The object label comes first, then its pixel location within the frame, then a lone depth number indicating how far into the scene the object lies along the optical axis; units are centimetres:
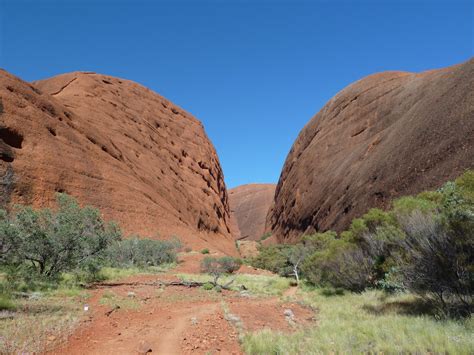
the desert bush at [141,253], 2095
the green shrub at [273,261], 2919
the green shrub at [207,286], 1449
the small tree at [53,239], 1119
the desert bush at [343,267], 1427
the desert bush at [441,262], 766
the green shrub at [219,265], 2255
